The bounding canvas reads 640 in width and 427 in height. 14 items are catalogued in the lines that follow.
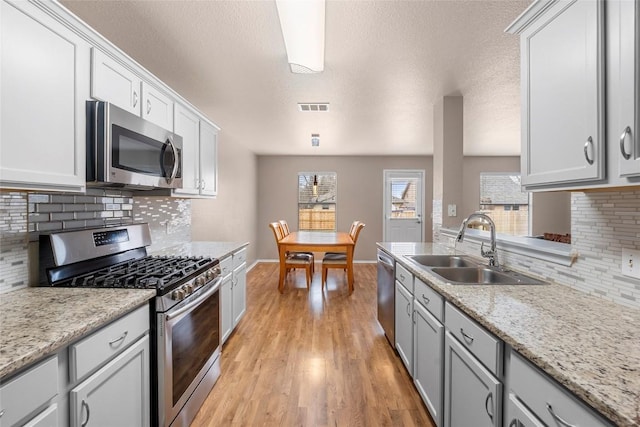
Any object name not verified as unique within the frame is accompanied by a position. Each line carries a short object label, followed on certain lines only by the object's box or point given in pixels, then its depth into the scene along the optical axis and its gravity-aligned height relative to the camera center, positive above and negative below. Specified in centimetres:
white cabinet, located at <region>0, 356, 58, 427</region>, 76 -49
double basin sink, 163 -35
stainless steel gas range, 144 -43
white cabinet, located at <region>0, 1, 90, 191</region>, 108 +44
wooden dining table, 404 -45
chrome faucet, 188 -24
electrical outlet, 113 -18
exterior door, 666 +19
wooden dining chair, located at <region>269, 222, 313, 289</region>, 434 -69
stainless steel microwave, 145 +34
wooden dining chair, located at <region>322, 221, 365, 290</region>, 432 -68
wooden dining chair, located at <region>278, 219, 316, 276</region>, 468 -63
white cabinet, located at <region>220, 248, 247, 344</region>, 255 -72
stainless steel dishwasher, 247 -71
